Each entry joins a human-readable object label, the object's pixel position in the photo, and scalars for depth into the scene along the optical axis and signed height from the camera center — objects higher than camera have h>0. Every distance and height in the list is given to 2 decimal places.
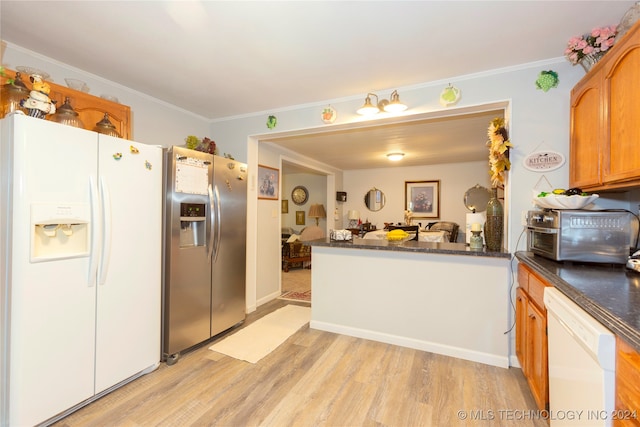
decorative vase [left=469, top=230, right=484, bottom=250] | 2.38 -0.23
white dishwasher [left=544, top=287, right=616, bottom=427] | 0.86 -0.55
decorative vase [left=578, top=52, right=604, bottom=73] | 1.79 +1.05
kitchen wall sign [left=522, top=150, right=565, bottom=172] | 2.11 +0.43
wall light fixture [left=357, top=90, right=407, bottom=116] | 2.41 +0.97
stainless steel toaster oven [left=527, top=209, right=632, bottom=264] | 1.56 -0.12
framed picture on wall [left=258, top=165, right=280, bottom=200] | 3.75 +0.44
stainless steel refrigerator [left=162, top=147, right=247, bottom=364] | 2.26 -0.32
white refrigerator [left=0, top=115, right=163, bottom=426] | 1.46 -0.34
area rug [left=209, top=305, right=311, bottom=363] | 2.44 -1.24
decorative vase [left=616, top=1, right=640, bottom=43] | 1.47 +1.09
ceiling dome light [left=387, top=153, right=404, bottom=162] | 5.01 +1.07
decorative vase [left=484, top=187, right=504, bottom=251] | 2.27 -0.09
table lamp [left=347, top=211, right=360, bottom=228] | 7.09 -0.12
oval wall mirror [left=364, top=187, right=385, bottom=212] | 7.07 +0.38
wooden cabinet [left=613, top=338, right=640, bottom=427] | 0.76 -0.50
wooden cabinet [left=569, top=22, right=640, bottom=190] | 1.36 +0.55
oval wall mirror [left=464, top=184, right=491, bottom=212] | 6.02 +0.39
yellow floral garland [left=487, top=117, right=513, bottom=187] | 2.20 +0.54
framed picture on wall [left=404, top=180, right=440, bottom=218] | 6.54 +0.39
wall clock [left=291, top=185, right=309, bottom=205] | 7.88 +0.52
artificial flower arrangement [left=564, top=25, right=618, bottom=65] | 1.69 +1.10
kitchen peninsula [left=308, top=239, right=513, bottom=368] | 2.26 -0.76
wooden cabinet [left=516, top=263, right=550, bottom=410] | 1.51 -0.75
